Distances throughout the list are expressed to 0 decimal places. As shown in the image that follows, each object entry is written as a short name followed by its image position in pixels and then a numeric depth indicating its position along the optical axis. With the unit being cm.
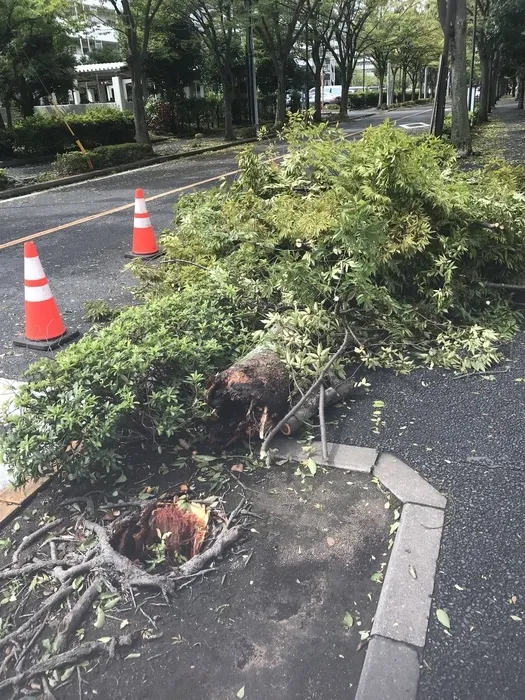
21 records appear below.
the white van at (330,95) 4979
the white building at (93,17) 1819
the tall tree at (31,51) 1709
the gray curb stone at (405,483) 254
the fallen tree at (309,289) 276
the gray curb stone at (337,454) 284
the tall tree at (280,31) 2377
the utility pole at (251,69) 2064
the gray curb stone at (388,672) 174
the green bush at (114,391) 255
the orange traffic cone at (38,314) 424
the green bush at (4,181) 1191
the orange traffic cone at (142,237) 663
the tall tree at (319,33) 2908
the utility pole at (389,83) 5275
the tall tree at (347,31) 3029
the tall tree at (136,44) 1662
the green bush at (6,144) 1711
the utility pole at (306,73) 3010
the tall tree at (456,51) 1272
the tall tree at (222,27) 2066
